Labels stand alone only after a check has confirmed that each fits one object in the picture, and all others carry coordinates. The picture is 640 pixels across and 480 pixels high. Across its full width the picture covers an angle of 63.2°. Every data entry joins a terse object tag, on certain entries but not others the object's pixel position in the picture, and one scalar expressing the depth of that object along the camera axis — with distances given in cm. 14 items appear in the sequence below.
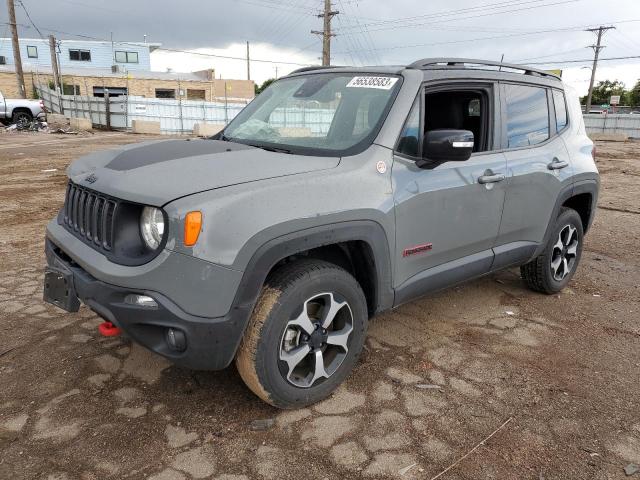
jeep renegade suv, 230
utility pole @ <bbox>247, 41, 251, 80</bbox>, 6691
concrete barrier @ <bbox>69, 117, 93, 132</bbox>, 2447
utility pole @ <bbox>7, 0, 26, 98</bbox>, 2826
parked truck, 2339
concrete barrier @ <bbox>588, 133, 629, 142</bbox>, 2970
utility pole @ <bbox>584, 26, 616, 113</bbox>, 5012
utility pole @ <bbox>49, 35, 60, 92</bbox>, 3009
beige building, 3703
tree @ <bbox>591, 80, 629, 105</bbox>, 6640
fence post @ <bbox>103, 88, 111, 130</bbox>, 2661
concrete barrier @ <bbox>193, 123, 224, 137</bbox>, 2523
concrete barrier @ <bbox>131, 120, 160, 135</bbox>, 2497
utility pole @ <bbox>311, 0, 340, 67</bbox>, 3051
